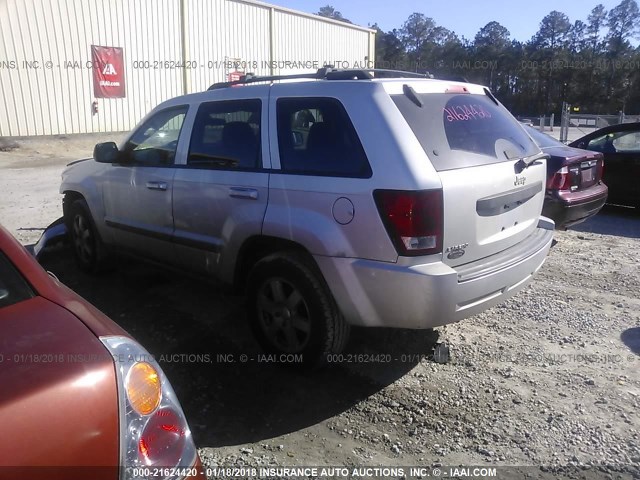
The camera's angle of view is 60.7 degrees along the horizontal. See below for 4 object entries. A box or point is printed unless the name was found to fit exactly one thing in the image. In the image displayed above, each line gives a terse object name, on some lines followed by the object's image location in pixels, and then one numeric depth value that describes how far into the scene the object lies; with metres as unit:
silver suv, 3.05
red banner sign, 18.66
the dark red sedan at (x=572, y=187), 6.04
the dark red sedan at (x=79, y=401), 1.38
